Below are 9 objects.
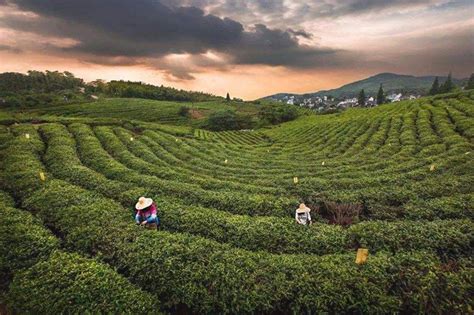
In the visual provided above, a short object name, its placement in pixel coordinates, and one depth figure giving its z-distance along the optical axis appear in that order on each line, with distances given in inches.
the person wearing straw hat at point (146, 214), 351.6
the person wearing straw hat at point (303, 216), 351.3
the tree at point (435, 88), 3289.9
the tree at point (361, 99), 4152.6
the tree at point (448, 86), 3022.4
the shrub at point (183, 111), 3432.6
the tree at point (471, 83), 2881.4
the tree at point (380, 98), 3859.3
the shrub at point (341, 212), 398.0
